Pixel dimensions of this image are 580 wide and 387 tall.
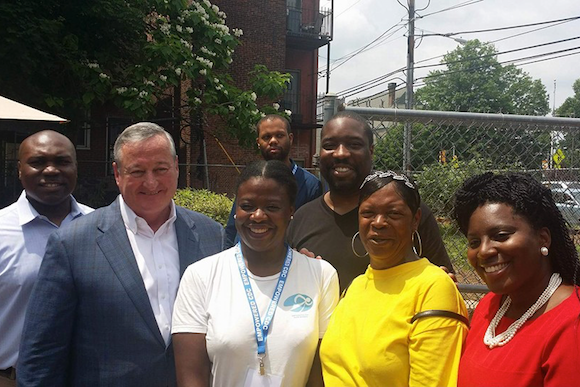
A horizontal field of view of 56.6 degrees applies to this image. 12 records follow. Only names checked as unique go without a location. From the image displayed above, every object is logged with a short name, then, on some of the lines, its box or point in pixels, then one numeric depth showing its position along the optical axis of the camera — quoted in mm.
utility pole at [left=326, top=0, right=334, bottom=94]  24688
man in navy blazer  2627
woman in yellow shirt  2062
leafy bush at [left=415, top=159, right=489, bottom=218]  3791
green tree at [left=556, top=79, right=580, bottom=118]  68319
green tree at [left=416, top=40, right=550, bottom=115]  60125
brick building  15530
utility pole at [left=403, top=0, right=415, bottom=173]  22812
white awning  3903
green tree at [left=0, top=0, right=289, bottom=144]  11375
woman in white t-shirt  2365
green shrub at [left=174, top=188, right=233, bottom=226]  11023
